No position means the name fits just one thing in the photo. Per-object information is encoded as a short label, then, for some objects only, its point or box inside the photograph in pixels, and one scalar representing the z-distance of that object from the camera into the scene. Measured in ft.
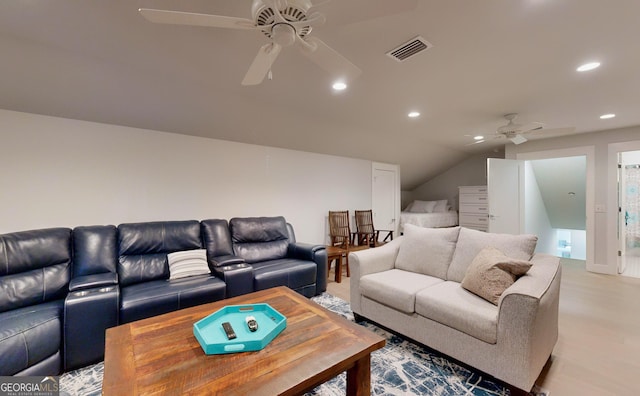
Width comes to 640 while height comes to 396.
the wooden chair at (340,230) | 15.15
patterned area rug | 5.43
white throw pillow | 8.75
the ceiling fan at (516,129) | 11.12
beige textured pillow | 6.00
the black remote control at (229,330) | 4.24
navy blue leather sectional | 5.68
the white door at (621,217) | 14.01
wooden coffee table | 3.34
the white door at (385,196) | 19.53
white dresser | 21.29
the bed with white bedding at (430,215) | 20.77
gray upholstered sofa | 5.03
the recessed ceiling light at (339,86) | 8.79
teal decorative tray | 4.02
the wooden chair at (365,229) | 16.96
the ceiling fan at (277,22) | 3.88
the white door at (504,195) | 15.57
